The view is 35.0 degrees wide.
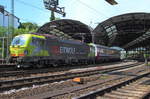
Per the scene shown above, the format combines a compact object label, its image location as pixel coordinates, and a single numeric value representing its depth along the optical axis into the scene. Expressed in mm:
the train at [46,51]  20953
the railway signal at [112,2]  11554
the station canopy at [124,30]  52188
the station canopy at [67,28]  51156
